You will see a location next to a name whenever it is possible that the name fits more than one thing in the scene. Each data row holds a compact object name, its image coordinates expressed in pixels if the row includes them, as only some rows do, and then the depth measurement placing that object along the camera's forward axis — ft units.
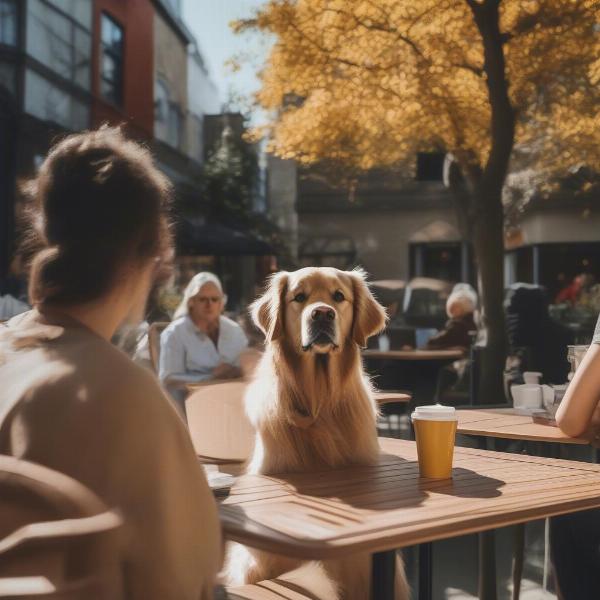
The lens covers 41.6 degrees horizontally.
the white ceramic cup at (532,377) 11.32
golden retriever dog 6.63
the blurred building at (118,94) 39.27
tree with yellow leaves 27.89
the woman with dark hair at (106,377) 3.40
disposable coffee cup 6.08
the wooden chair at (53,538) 3.15
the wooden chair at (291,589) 5.92
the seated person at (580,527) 7.45
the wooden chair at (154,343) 18.20
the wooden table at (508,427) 8.38
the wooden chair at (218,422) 10.03
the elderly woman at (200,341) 18.07
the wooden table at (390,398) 12.32
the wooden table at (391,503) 4.54
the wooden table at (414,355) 22.81
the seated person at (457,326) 25.63
